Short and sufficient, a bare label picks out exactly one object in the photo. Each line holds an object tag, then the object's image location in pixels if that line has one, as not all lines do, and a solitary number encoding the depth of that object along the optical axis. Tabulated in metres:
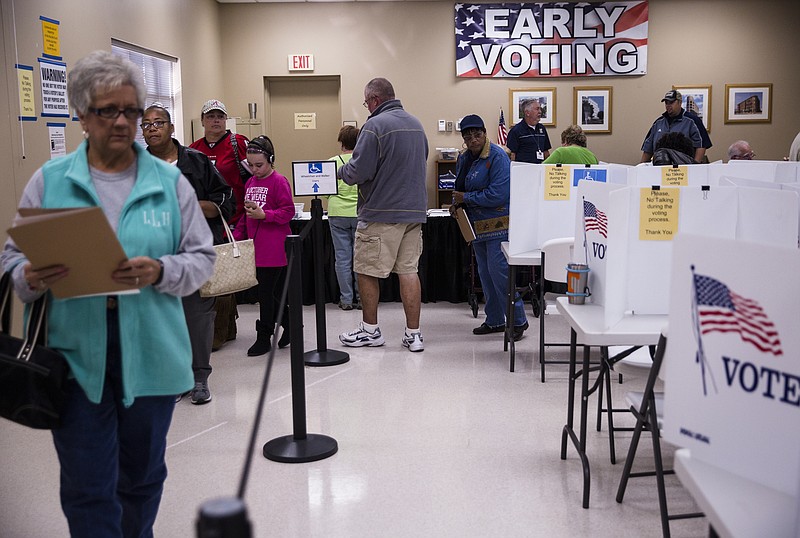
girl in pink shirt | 5.22
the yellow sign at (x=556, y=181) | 4.96
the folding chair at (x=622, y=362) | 3.20
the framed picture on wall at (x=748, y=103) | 10.09
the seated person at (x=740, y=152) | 7.86
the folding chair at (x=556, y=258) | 4.62
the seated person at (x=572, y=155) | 6.91
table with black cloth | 7.16
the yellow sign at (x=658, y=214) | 3.02
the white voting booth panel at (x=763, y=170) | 5.00
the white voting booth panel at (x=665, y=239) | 2.98
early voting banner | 9.92
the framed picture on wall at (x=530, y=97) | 10.08
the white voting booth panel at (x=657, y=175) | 4.70
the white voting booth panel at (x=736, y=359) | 1.54
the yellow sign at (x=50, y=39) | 5.27
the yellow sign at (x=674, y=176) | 4.78
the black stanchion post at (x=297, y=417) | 3.53
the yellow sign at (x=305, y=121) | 10.35
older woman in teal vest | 1.94
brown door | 10.27
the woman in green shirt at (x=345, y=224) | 6.78
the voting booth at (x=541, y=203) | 4.95
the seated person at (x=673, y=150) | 5.32
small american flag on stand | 9.00
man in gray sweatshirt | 5.20
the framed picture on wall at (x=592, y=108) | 10.12
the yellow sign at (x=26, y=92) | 4.90
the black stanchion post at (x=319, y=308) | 4.88
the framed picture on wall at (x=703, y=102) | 10.09
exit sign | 10.04
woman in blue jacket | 5.66
